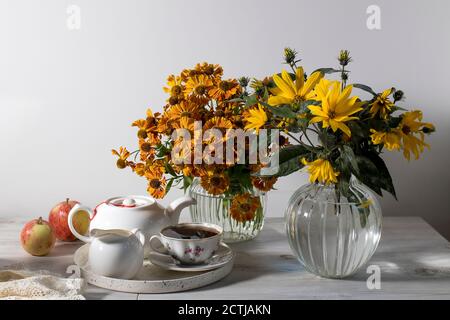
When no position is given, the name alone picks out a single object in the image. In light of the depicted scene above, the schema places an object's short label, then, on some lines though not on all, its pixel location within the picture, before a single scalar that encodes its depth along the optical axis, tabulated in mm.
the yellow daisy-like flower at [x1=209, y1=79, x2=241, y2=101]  1281
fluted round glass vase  1158
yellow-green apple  1323
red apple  1415
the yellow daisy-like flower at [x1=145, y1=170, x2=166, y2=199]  1267
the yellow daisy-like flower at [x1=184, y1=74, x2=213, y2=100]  1285
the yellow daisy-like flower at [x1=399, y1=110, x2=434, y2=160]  1107
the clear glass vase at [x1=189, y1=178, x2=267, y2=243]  1404
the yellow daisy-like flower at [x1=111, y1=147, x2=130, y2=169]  1301
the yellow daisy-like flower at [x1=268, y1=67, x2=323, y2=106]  1147
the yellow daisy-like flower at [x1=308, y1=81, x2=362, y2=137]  1065
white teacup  1204
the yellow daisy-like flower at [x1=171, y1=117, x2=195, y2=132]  1228
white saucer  1194
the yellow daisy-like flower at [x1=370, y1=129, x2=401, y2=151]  1087
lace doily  1096
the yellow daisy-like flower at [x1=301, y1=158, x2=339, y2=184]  1104
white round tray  1135
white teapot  1268
